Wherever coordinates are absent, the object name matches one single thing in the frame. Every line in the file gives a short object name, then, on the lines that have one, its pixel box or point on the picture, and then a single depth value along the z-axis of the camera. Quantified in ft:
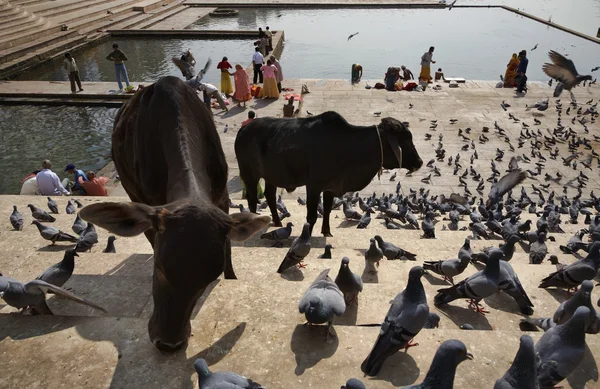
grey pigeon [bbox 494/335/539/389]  10.53
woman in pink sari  55.88
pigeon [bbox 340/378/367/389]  9.82
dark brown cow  9.56
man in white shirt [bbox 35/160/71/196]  34.55
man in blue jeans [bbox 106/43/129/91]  57.36
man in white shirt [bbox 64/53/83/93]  56.08
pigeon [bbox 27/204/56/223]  27.45
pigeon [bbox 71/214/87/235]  26.04
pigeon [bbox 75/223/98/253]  24.06
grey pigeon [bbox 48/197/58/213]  30.66
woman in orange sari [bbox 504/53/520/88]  67.41
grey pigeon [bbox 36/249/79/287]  16.55
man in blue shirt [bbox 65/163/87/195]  36.32
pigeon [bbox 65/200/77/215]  30.43
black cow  24.81
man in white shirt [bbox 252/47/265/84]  62.49
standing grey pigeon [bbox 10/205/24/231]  26.58
